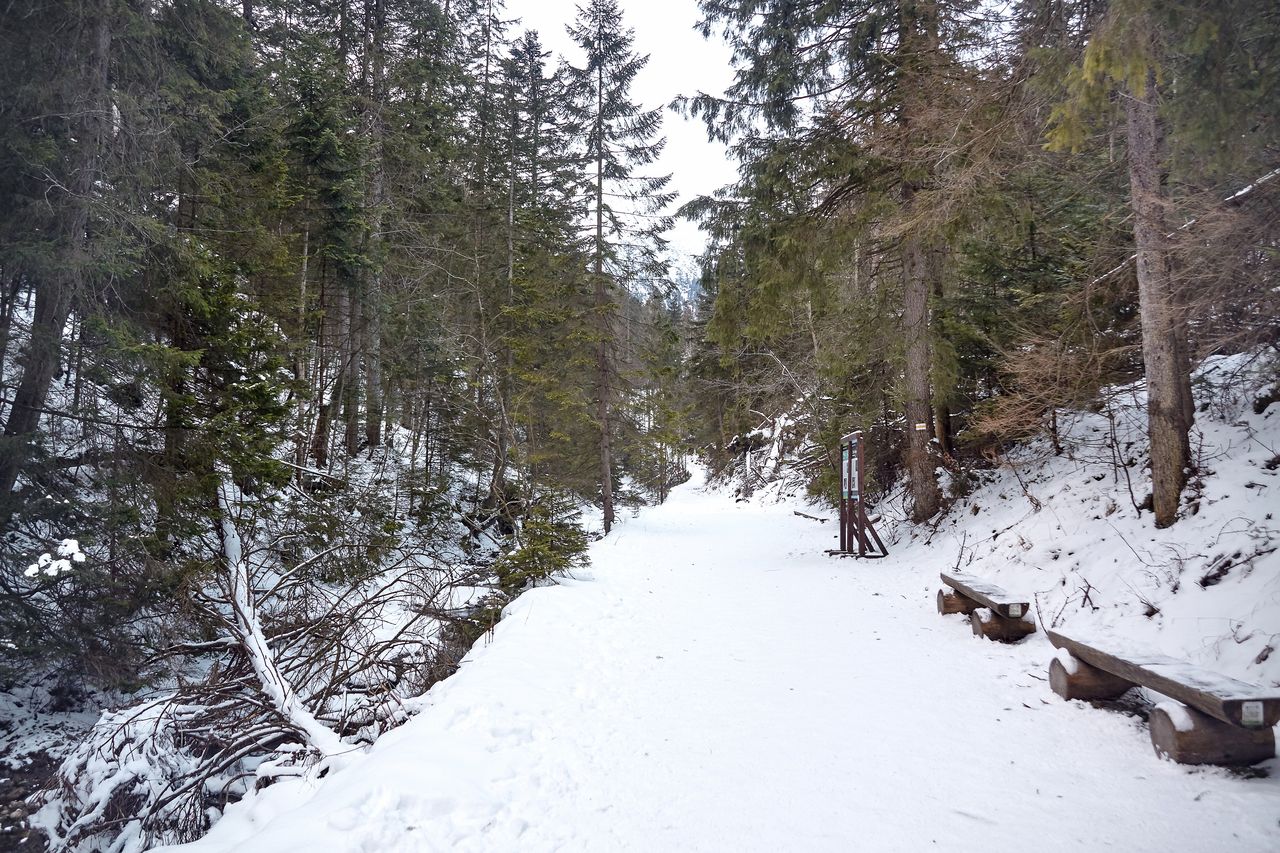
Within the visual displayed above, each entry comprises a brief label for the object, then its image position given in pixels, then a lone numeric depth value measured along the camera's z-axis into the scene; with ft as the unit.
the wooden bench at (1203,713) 9.74
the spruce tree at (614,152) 55.47
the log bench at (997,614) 17.90
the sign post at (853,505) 33.58
